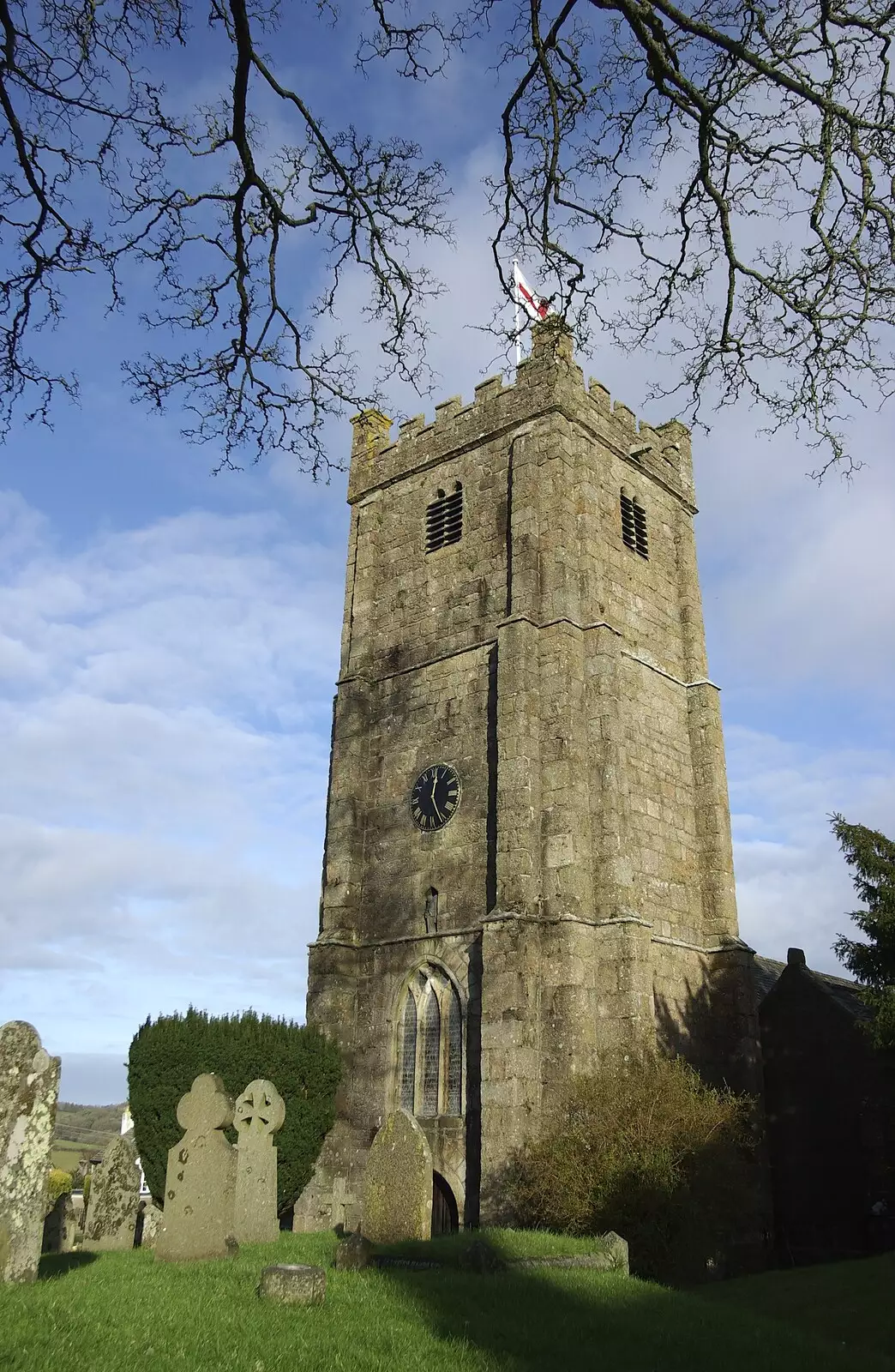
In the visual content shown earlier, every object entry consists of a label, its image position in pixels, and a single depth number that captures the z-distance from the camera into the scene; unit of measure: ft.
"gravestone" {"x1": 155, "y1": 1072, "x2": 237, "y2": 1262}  36.73
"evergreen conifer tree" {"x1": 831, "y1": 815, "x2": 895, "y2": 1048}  53.16
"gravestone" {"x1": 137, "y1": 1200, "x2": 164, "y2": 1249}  55.89
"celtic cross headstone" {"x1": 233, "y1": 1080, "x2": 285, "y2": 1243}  43.73
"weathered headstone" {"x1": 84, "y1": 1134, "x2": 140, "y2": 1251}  47.09
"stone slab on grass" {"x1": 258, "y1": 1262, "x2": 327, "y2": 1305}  26.14
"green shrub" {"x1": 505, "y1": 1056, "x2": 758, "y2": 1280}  44.52
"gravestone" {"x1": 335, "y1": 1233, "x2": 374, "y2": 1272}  33.86
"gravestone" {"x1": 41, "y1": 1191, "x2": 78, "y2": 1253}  58.08
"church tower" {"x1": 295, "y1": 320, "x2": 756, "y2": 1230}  57.41
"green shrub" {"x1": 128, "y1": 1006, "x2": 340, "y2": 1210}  60.03
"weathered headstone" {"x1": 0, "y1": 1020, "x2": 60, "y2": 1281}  25.79
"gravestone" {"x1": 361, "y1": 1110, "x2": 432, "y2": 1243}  40.45
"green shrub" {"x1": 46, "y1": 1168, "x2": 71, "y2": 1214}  98.47
